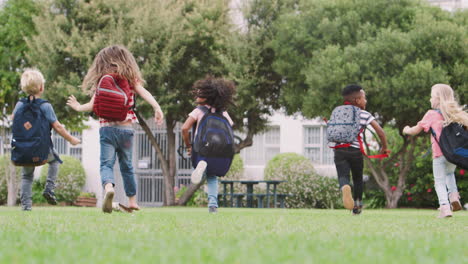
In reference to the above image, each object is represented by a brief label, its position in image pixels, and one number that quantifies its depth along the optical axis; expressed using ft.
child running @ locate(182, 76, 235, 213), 29.30
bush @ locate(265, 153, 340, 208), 72.54
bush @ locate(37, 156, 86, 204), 81.39
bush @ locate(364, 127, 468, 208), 68.33
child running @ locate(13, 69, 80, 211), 28.02
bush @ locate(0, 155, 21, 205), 81.15
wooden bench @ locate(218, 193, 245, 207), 65.05
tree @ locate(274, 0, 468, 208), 55.31
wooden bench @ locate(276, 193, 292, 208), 65.38
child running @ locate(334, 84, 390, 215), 30.94
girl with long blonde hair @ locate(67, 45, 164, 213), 25.31
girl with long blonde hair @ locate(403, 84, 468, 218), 28.30
